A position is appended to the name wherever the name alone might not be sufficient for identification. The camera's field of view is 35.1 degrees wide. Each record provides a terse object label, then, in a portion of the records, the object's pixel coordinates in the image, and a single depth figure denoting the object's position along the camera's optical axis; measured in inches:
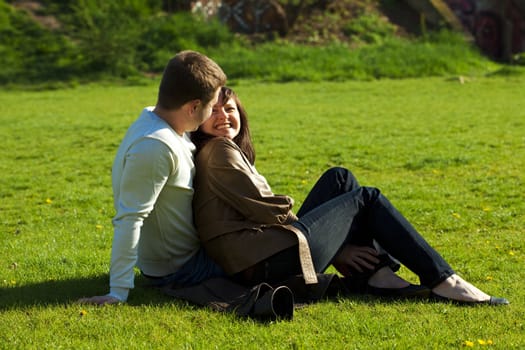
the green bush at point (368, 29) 1004.6
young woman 182.9
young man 175.0
